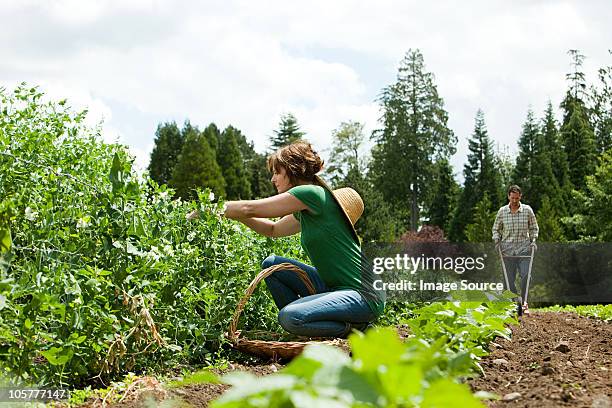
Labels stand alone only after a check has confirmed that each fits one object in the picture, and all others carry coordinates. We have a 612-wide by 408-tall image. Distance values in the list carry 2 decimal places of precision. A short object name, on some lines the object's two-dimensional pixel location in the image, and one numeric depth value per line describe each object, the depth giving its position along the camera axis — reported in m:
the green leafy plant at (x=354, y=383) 1.27
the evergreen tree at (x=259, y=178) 40.53
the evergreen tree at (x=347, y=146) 44.23
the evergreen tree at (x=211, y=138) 40.69
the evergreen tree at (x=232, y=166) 38.69
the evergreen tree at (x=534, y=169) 26.52
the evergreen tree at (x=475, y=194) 29.81
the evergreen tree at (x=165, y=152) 42.94
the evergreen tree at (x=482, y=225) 24.26
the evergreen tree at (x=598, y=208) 18.73
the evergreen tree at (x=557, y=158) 24.28
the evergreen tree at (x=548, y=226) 20.84
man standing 9.02
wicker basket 4.01
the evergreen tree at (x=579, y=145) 28.50
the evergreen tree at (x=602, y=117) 30.09
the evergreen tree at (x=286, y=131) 45.84
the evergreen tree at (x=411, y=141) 41.31
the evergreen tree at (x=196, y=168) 35.81
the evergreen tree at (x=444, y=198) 35.03
